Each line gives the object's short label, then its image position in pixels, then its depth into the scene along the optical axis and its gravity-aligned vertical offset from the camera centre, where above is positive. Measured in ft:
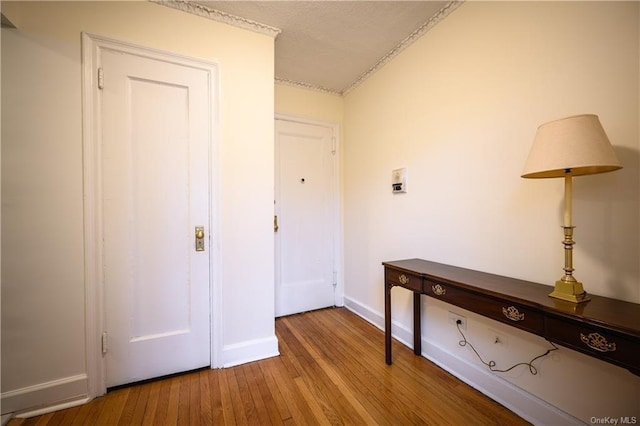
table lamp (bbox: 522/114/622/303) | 3.30 +0.70
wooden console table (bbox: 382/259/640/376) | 2.93 -1.42
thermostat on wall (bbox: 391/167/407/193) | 7.42 +0.91
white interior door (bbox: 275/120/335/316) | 9.39 -0.24
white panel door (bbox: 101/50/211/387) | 5.45 -0.04
